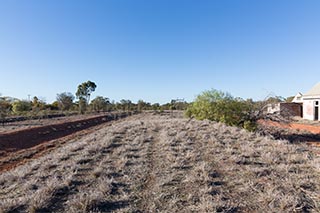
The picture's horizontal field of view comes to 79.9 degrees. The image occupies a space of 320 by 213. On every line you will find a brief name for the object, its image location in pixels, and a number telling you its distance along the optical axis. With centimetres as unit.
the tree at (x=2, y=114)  1958
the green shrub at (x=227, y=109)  1397
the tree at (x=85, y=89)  4940
